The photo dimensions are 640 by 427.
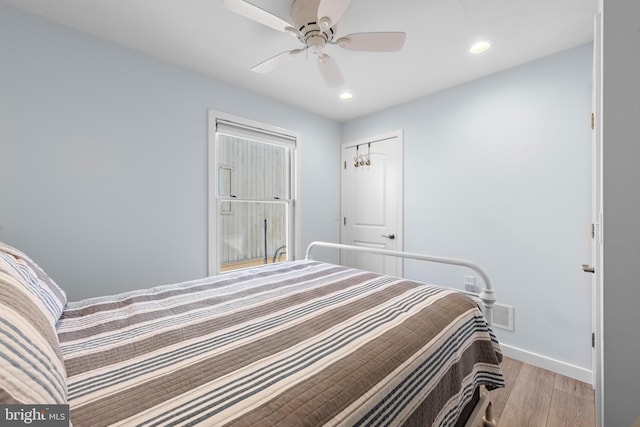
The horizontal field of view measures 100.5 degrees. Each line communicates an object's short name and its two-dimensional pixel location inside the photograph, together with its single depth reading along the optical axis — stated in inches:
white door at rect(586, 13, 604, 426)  39.9
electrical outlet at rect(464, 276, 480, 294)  98.4
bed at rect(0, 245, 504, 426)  22.5
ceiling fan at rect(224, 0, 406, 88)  51.0
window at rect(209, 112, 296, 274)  99.9
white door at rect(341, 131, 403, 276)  122.6
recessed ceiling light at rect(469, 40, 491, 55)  76.5
